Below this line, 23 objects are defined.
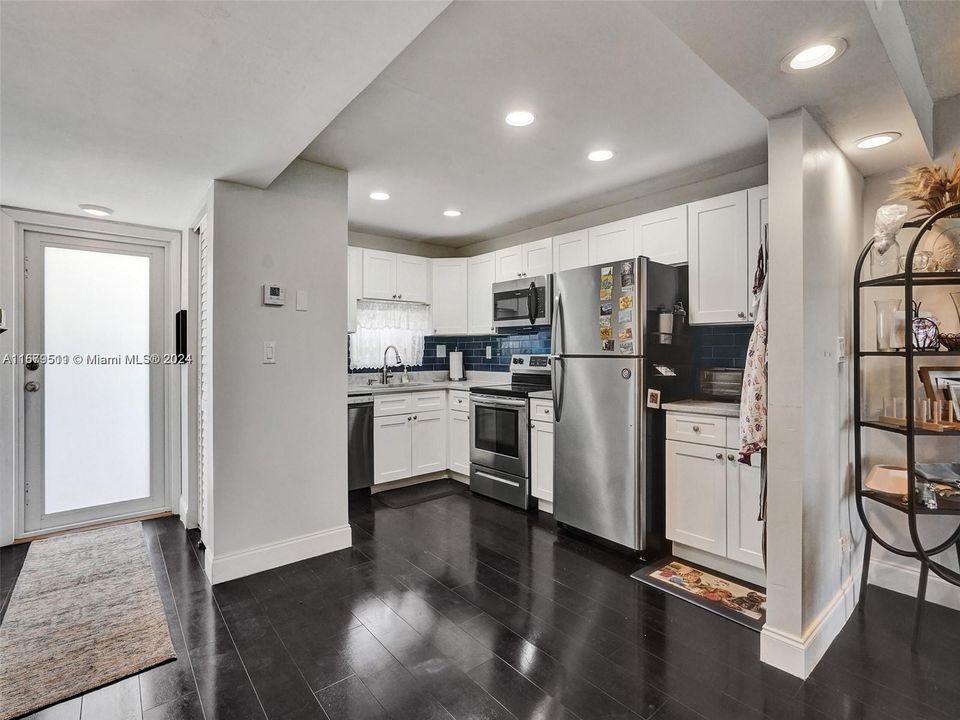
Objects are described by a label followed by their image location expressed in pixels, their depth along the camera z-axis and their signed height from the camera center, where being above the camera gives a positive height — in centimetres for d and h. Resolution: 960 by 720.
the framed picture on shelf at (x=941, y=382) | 210 -11
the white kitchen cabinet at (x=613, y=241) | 341 +86
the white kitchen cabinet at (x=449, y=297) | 487 +64
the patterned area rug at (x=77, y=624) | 187 -123
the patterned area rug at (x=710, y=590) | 229 -120
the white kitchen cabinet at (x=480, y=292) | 461 +66
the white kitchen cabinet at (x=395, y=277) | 449 +81
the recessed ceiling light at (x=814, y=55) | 143 +94
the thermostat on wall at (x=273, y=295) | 278 +38
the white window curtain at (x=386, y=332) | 478 +29
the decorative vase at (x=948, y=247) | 200 +47
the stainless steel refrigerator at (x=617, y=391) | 291 -20
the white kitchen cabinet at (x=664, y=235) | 311 +82
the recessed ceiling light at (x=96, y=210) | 316 +101
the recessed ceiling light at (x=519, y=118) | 235 +120
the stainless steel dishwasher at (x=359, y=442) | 405 -70
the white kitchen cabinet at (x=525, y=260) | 406 +88
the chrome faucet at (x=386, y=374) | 484 -15
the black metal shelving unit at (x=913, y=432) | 196 -31
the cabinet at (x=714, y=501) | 251 -79
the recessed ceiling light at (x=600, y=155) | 283 +122
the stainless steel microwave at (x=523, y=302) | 398 +50
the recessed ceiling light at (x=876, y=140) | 206 +95
